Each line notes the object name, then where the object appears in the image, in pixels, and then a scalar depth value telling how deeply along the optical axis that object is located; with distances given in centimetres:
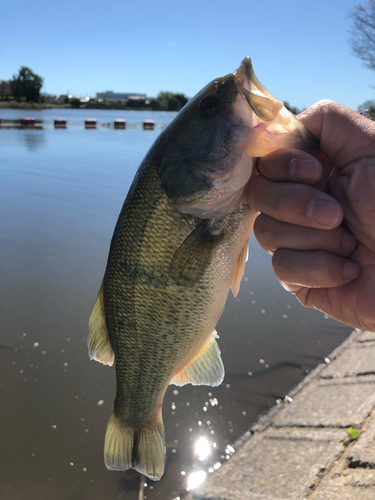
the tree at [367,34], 1590
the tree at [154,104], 9975
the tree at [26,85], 8462
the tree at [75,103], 9131
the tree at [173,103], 9268
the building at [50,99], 10136
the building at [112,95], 14245
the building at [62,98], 10400
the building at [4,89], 8828
